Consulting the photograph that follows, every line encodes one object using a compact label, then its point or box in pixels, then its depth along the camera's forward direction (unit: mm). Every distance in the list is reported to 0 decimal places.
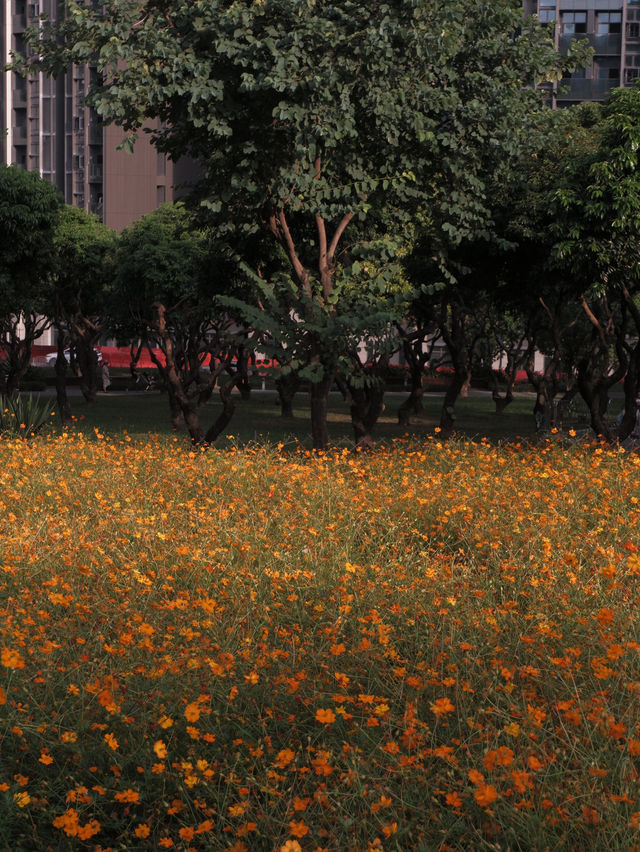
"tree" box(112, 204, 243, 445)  17375
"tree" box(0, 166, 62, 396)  22969
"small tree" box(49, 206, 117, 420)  29203
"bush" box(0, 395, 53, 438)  15740
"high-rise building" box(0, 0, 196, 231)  68500
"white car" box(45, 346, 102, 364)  60334
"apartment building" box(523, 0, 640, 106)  65500
